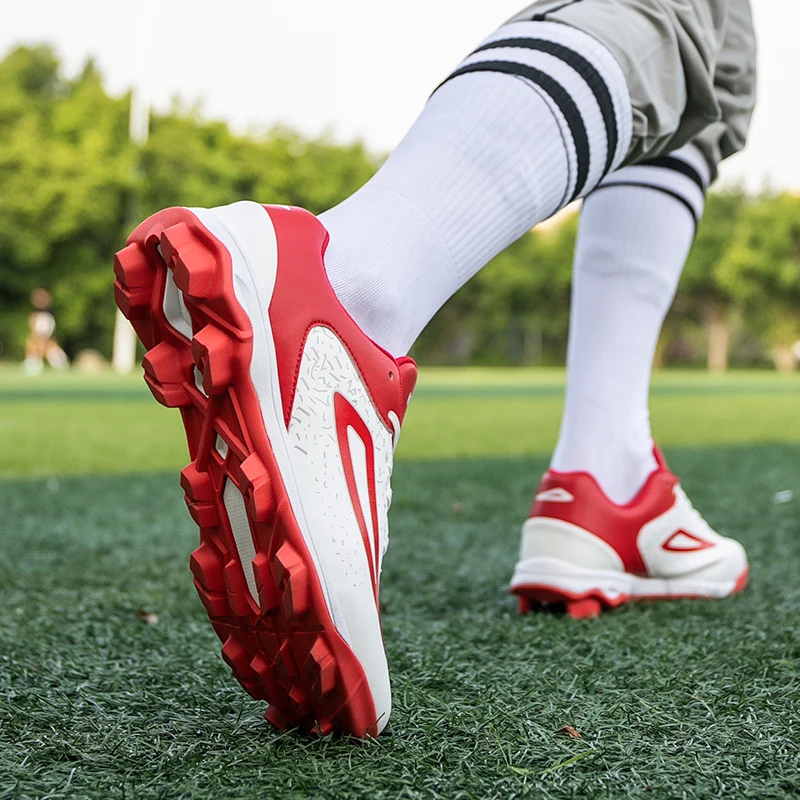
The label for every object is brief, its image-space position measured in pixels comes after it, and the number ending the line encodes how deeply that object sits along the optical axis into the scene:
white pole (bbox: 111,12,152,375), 22.98
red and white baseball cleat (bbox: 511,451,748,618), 1.24
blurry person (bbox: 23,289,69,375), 21.53
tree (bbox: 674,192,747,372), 34.25
